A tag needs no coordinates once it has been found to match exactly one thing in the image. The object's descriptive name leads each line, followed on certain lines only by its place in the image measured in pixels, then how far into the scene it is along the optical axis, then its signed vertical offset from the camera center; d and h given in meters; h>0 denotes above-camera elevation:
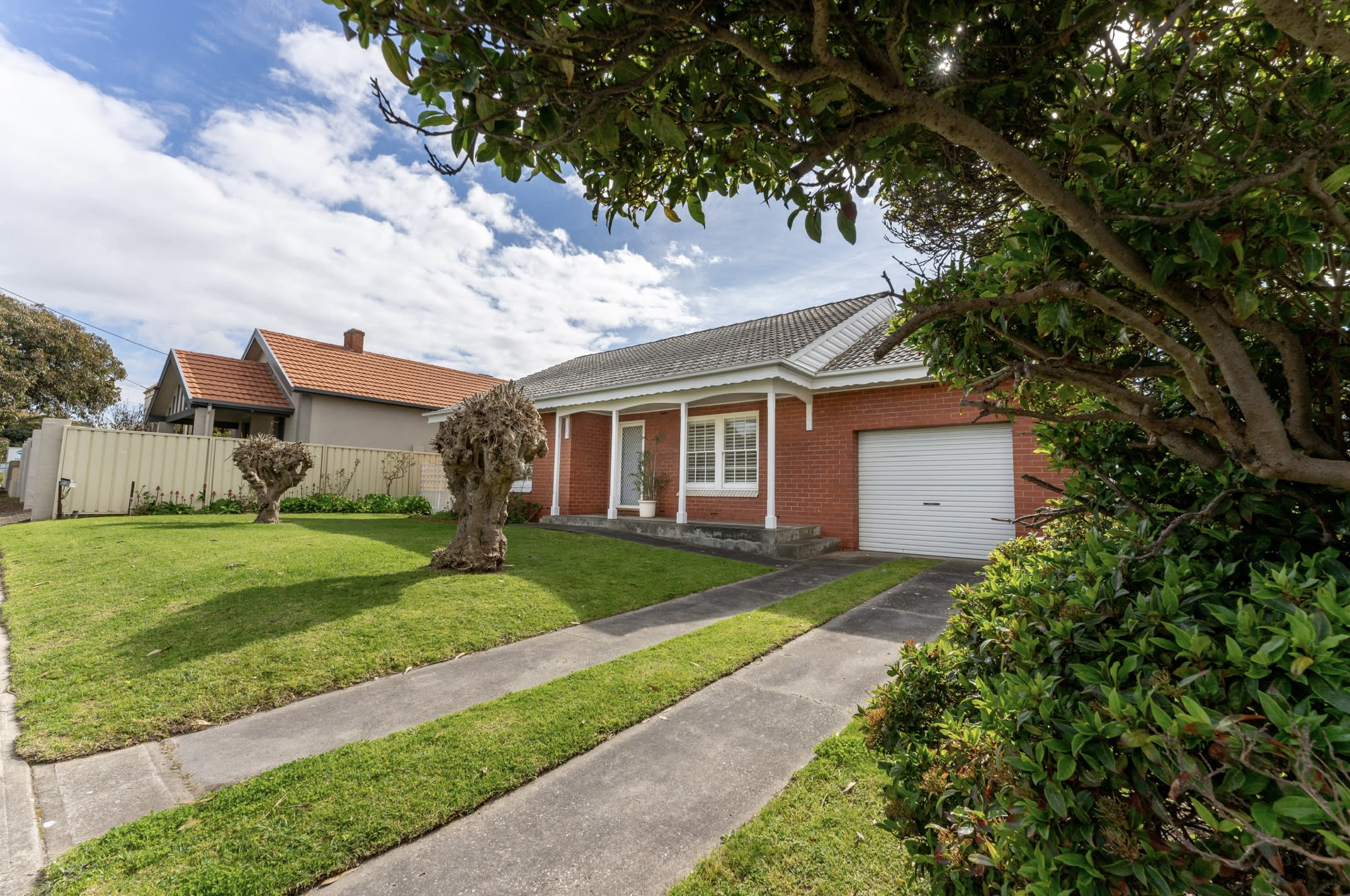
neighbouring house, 18.34 +2.97
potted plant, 13.48 +0.03
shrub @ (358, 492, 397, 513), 15.54 -0.86
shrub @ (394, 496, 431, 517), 15.59 -0.89
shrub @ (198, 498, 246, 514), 13.71 -0.91
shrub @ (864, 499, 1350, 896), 0.80 -0.42
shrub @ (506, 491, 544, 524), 14.06 -0.85
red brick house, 9.41 +0.84
